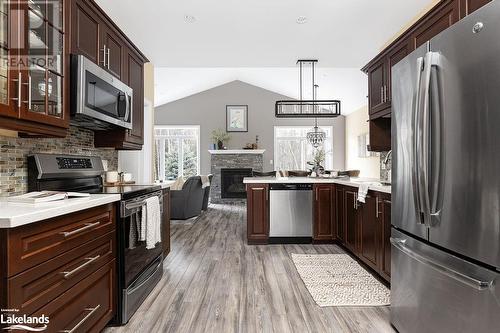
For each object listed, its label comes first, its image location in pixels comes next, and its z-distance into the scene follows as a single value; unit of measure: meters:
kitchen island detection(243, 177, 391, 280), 3.81
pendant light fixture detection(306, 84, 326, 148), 5.66
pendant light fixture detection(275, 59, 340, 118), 4.76
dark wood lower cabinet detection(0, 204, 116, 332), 1.06
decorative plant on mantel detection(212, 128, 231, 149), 9.08
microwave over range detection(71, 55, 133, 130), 1.80
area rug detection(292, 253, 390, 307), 2.25
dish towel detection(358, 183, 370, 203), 2.77
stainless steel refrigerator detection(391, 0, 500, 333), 1.14
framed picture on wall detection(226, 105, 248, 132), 9.44
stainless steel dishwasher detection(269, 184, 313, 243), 3.91
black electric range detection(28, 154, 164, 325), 1.89
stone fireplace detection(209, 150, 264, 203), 8.99
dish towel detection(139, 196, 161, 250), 2.13
